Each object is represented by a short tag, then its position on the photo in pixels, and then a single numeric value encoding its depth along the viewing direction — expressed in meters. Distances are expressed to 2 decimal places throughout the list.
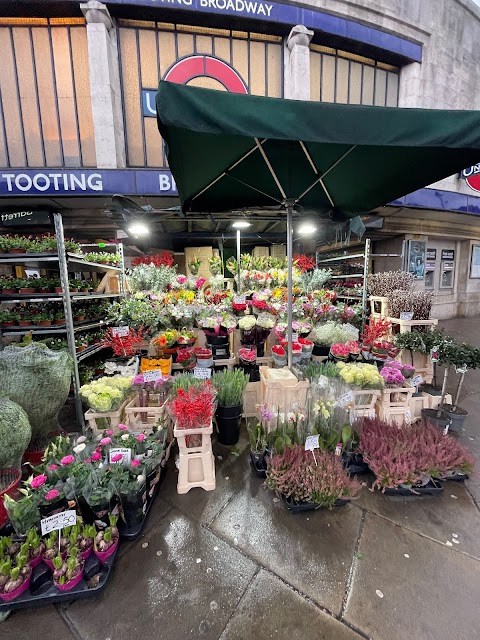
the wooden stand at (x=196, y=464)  2.26
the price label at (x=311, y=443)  2.20
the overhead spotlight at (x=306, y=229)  4.86
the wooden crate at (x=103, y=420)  2.61
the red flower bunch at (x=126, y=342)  3.43
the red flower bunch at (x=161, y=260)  5.04
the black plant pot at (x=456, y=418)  3.05
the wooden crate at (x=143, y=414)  2.69
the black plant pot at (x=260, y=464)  2.41
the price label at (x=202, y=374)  2.89
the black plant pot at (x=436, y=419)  2.93
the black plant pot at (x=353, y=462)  2.40
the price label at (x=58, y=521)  1.56
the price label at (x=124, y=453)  1.97
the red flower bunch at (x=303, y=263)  5.23
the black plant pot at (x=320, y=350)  3.98
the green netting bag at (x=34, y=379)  2.41
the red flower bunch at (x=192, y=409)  2.20
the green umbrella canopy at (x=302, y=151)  1.38
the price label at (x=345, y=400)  2.47
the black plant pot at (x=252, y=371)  3.49
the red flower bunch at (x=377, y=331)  3.99
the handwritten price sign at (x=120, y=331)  3.42
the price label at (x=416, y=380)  3.12
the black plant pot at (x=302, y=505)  2.02
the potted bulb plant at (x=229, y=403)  2.76
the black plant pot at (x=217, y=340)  3.55
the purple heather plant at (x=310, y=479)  2.03
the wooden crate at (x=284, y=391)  2.79
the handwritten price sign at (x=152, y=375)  2.67
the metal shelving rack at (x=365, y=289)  4.91
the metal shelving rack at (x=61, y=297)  3.12
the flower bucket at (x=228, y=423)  2.82
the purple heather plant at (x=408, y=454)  2.19
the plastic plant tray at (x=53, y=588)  1.45
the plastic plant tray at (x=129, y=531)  1.86
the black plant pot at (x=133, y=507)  1.81
